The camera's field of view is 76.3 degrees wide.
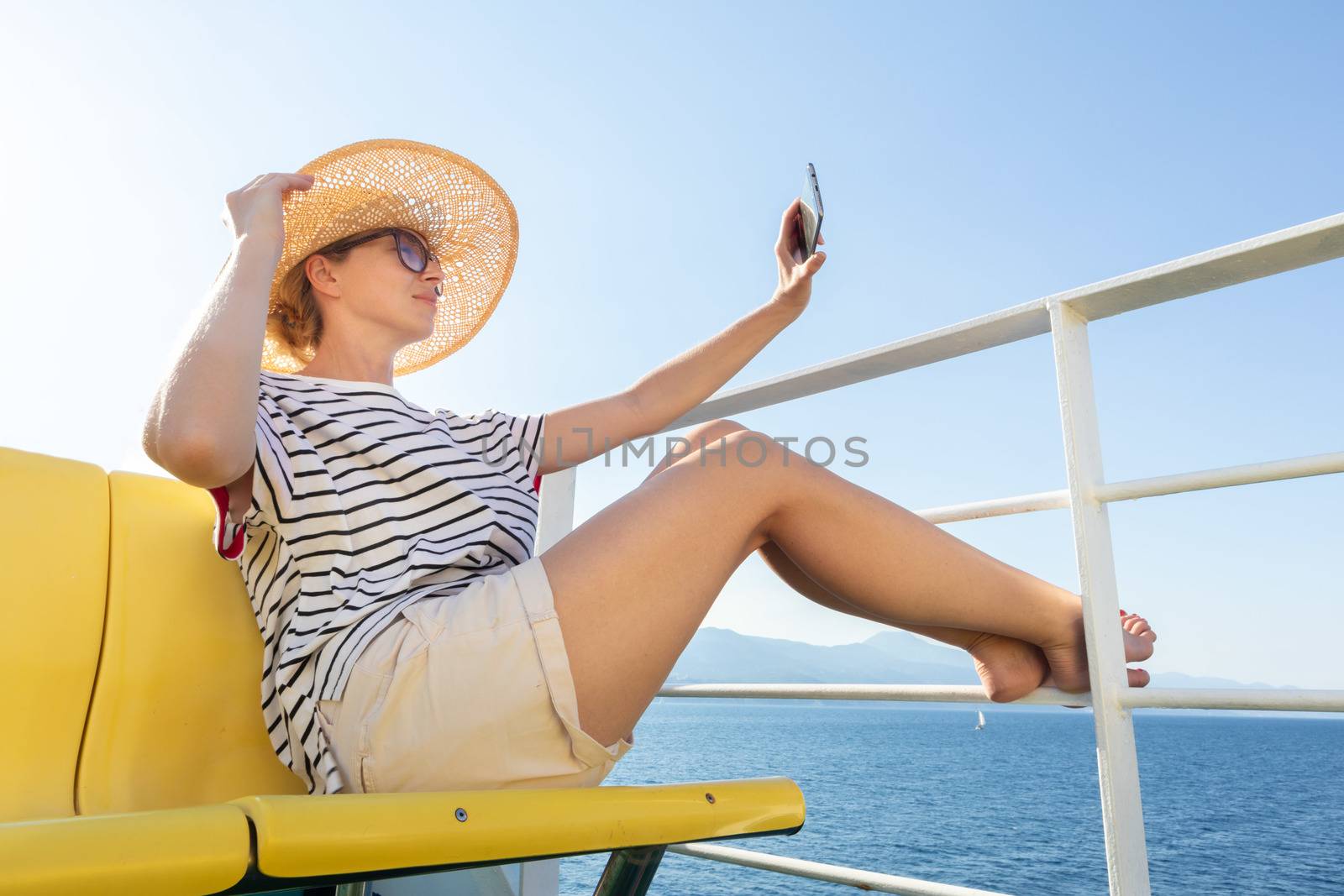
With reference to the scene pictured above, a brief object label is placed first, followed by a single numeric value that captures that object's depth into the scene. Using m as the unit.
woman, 0.85
